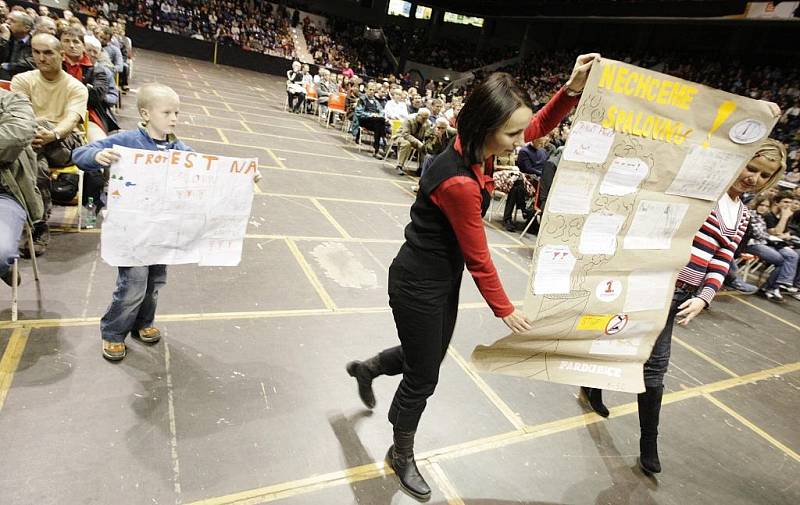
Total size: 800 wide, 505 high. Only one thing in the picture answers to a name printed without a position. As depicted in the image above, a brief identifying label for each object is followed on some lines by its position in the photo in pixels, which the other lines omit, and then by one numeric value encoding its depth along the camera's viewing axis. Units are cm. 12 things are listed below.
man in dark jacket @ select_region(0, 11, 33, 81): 514
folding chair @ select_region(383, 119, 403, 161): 927
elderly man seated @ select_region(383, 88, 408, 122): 995
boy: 208
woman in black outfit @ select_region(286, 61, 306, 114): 1261
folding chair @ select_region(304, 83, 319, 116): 1281
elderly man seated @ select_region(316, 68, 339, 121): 1211
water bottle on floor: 394
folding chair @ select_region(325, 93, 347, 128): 1119
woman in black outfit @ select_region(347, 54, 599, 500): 150
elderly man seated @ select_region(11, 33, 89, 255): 327
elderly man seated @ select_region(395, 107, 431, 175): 851
